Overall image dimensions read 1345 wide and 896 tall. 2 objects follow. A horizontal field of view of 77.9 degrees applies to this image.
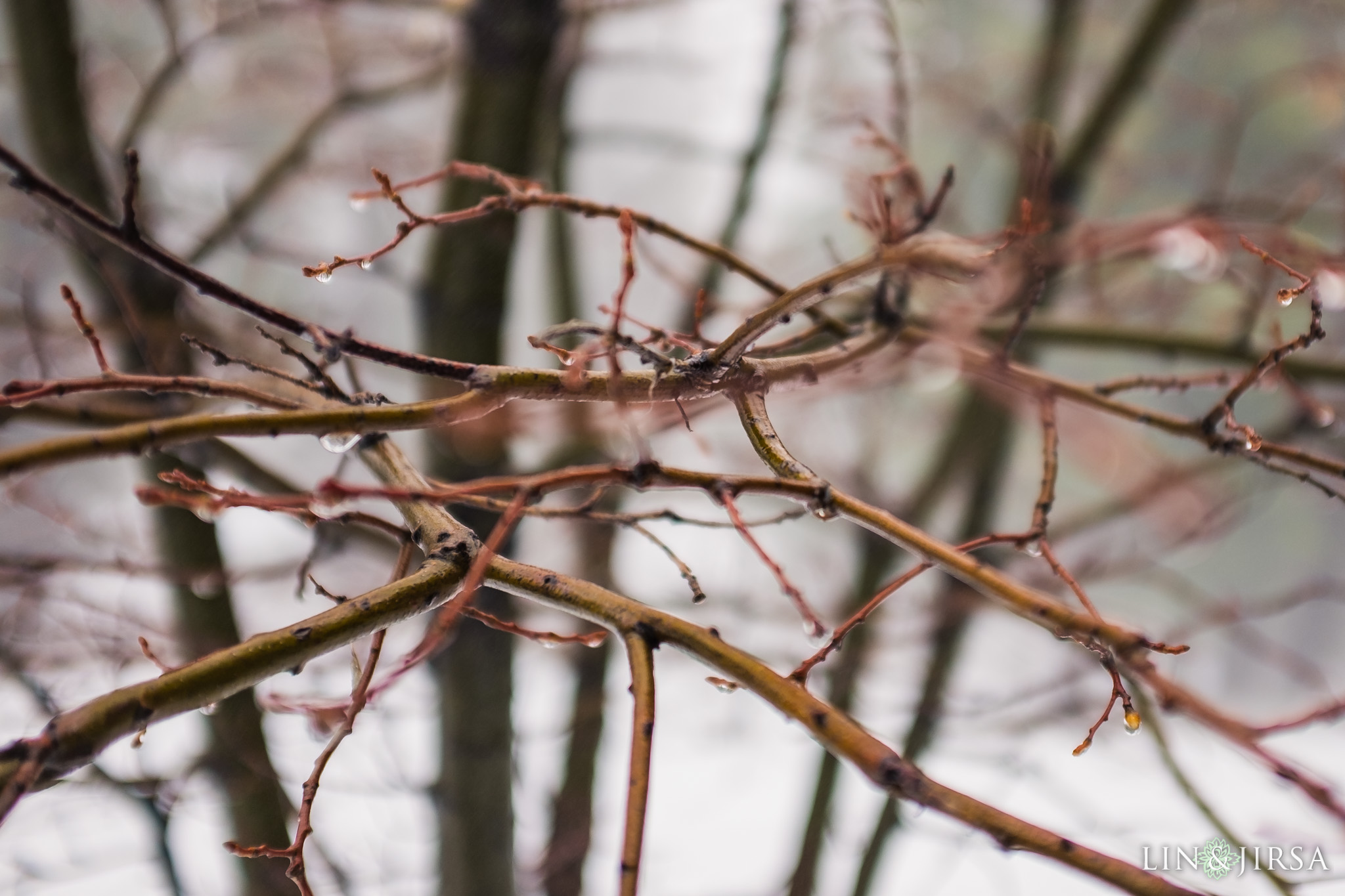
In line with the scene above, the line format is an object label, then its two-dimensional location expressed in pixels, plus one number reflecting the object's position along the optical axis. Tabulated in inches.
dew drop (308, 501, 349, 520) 10.7
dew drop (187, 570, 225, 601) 27.6
